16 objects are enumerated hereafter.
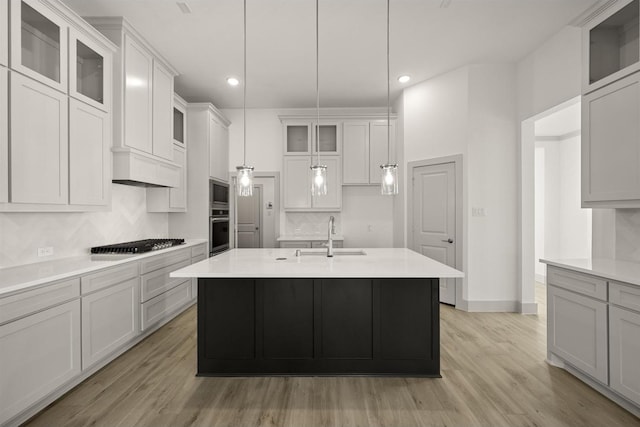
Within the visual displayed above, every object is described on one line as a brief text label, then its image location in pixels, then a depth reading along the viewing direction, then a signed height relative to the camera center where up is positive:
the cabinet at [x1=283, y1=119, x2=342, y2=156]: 5.34 +1.29
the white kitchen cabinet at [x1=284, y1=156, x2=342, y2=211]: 5.34 +0.44
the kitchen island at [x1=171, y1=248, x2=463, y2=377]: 2.53 -0.86
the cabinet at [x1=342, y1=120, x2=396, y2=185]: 5.32 +1.05
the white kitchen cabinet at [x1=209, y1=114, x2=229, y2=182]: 4.86 +1.03
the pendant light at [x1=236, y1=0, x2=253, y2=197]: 2.61 +0.28
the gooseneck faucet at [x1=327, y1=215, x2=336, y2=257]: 3.07 -0.32
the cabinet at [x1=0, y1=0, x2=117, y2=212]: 2.10 +0.76
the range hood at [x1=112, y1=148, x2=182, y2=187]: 3.12 +0.48
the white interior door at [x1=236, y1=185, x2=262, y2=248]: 5.57 -0.17
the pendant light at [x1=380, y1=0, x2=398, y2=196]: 2.70 +0.29
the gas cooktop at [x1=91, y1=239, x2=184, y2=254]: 3.12 -0.32
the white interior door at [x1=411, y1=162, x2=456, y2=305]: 4.33 +0.00
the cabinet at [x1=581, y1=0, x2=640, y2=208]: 2.27 +0.77
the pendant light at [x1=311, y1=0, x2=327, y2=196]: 2.76 +0.31
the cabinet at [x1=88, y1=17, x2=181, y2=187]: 3.07 +1.11
